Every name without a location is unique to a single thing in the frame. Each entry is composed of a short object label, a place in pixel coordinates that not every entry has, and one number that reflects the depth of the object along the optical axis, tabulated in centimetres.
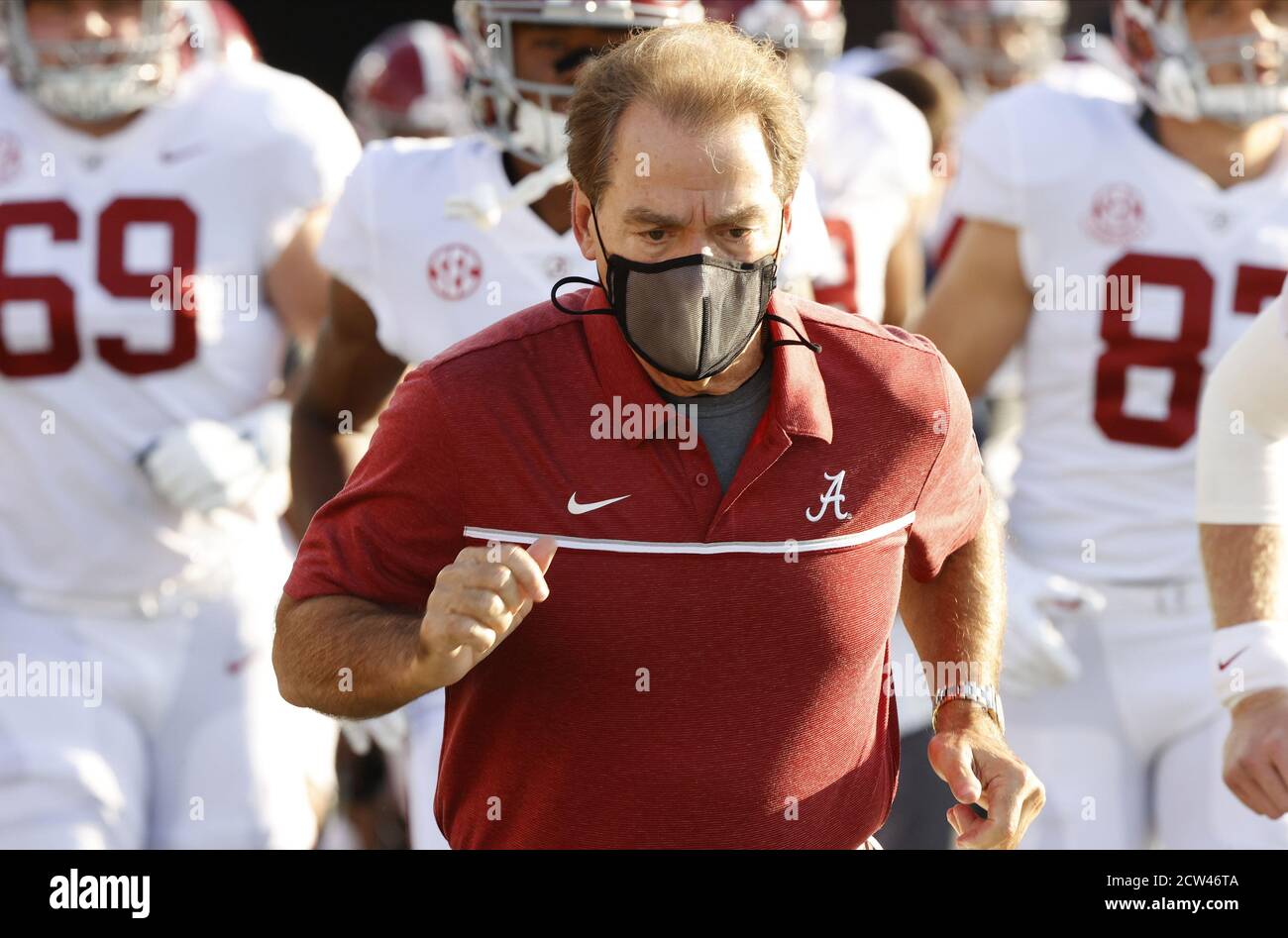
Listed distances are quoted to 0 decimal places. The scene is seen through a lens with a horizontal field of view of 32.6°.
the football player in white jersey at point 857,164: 504
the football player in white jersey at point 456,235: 365
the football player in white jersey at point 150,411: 401
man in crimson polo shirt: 238
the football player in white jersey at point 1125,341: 403
